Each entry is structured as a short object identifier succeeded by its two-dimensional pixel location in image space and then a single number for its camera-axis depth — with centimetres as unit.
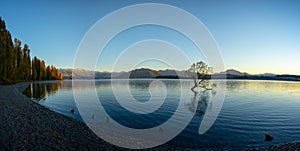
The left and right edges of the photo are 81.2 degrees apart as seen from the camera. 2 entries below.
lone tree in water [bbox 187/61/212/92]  6738
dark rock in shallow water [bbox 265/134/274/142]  1479
